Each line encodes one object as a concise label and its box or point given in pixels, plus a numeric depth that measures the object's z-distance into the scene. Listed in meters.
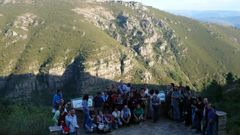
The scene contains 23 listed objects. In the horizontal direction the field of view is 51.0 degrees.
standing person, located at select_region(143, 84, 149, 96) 13.34
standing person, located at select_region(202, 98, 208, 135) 10.75
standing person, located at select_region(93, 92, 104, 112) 12.88
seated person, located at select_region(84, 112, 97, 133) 11.97
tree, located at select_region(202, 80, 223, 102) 29.44
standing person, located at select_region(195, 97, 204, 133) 11.46
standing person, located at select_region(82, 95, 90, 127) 12.07
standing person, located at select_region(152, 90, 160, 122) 12.91
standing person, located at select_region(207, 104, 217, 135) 10.46
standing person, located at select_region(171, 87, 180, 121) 12.89
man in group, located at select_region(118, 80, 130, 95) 13.53
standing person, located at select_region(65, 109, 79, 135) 10.14
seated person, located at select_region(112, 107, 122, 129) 12.46
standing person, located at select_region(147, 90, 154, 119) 13.08
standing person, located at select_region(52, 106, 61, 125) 10.71
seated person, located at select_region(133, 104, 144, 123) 12.82
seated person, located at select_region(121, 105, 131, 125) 12.57
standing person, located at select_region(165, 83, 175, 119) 13.44
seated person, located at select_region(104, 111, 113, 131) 12.15
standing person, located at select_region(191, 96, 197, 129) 11.79
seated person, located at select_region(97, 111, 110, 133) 11.90
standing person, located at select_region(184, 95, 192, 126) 12.45
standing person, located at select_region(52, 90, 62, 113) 12.28
